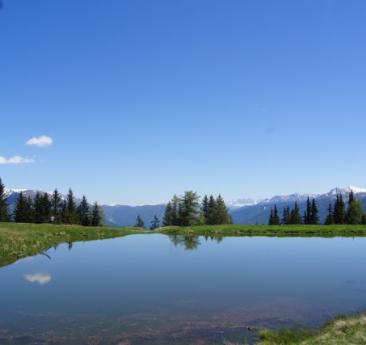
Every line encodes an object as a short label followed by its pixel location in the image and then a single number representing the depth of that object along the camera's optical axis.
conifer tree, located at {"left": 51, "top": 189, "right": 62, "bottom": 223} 149.35
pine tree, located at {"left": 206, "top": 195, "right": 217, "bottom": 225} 156.25
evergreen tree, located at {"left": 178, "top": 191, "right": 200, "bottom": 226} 129.12
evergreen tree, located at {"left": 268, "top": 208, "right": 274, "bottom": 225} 167.46
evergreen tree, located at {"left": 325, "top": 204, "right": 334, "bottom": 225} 147.12
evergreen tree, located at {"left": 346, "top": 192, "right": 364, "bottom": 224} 139.50
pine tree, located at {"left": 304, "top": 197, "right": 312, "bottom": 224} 158.62
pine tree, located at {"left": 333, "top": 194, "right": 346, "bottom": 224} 145.38
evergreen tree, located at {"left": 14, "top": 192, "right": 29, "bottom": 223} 137.62
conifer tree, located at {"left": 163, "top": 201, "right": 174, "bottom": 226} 163.35
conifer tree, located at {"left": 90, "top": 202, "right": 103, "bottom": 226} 158.96
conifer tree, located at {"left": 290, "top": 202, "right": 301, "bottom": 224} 168.88
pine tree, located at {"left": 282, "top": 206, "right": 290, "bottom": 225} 173.90
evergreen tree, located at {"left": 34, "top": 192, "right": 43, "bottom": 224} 141.38
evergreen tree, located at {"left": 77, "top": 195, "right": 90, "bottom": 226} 154.62
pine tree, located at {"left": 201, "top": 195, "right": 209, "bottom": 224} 158.50
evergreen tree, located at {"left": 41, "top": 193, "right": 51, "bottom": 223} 140.75
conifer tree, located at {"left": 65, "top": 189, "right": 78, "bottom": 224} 141.38
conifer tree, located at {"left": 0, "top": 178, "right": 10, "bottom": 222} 129.43
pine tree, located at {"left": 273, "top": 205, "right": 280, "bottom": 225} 166.75
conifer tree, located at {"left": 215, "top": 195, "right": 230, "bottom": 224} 156.38
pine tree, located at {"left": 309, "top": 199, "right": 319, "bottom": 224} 157.00
